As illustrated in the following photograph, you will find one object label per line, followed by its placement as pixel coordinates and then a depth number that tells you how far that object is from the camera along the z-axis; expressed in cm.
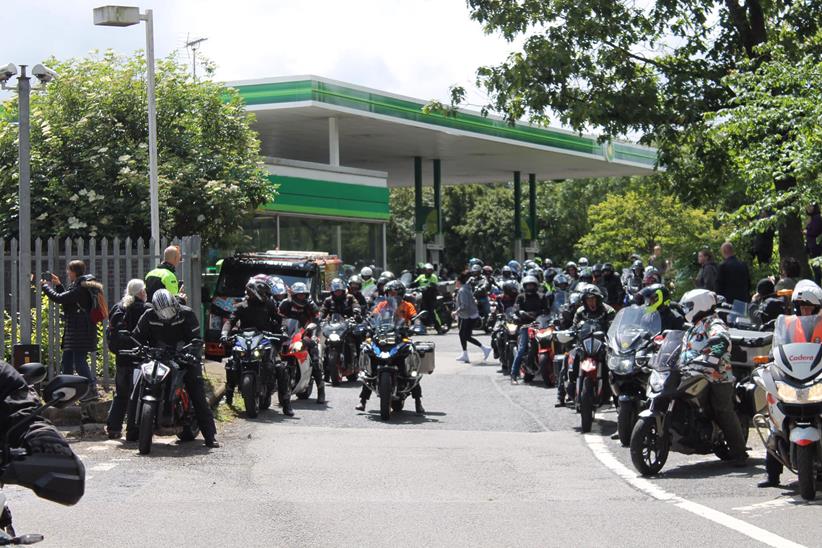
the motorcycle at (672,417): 1080
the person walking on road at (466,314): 2383
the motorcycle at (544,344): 1914
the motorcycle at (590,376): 1429
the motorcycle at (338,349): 1931
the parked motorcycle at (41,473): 490
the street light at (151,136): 1895
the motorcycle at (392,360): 1552
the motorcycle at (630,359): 1220
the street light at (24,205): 1424
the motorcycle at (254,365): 1507
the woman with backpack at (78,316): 1363
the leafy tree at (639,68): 2133
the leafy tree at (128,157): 2200
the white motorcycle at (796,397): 919
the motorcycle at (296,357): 1677
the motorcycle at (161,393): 1199
